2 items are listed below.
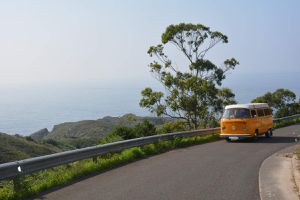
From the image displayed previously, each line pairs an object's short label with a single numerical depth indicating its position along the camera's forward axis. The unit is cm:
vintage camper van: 2375
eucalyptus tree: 4091
